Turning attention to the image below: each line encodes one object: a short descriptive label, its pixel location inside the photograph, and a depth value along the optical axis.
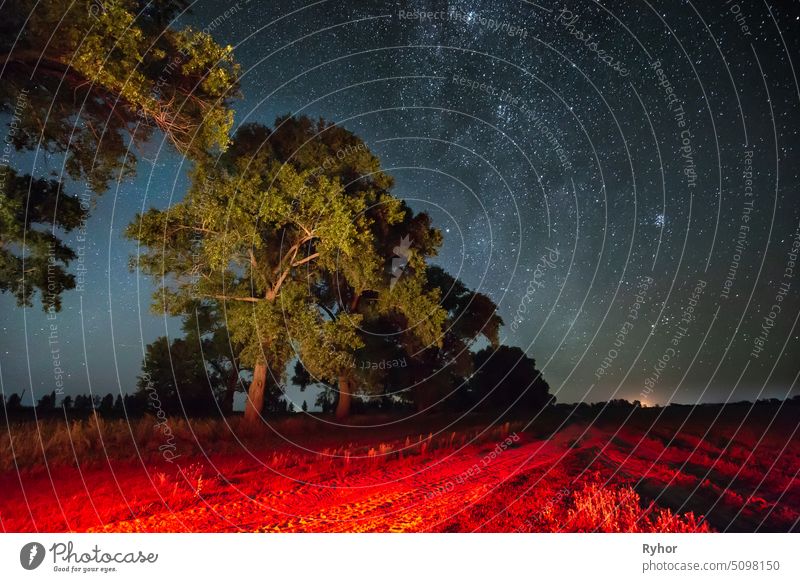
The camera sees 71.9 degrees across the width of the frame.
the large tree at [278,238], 21.27
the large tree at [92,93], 11.62
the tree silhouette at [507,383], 47.69
